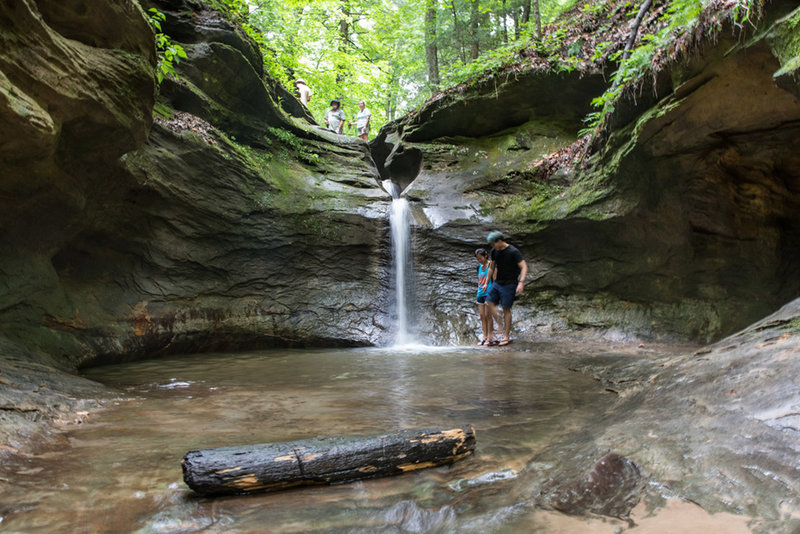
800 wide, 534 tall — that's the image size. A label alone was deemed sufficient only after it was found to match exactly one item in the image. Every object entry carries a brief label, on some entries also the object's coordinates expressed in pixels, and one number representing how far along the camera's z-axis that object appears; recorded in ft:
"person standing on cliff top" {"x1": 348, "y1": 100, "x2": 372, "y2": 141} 55.77
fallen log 7.27
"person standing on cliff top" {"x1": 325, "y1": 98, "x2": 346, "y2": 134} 53.83
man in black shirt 25.81
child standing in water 27.09
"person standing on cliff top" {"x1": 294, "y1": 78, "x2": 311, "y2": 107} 53.36
